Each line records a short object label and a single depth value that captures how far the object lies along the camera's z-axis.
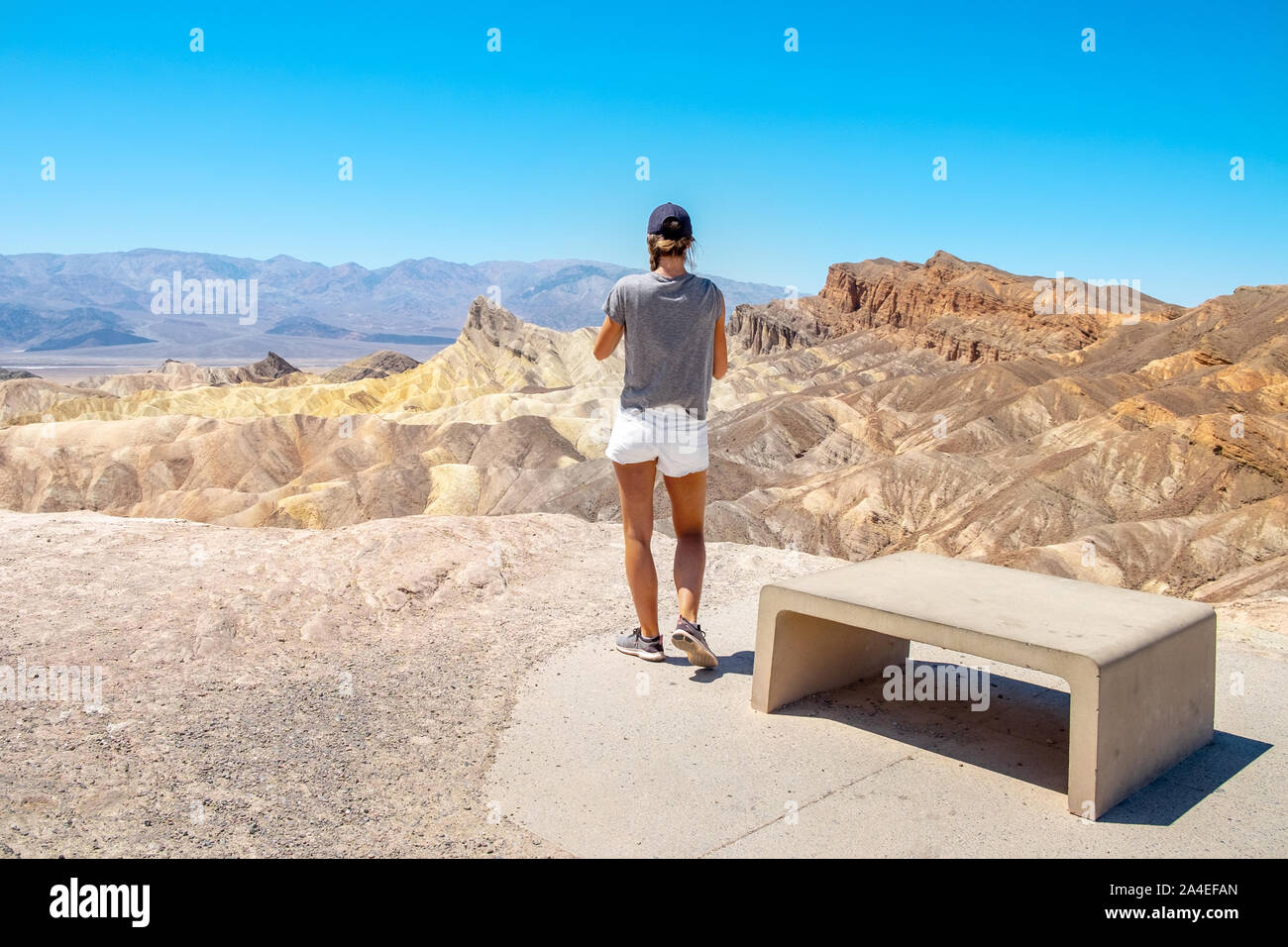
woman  4.48
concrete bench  3.61
